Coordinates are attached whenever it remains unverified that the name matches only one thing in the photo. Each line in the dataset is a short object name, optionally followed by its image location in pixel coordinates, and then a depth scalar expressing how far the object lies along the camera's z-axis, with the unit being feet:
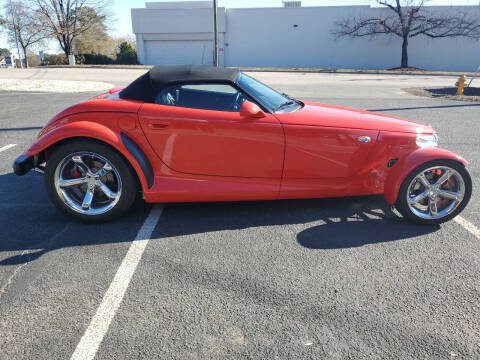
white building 125.08
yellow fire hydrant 48.16
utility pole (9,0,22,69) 138.06
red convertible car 10.71
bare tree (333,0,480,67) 116.67
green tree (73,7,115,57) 143.43
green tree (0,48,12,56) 206.45
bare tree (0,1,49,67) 141.69
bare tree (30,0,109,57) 141.28
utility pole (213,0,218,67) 75.48
